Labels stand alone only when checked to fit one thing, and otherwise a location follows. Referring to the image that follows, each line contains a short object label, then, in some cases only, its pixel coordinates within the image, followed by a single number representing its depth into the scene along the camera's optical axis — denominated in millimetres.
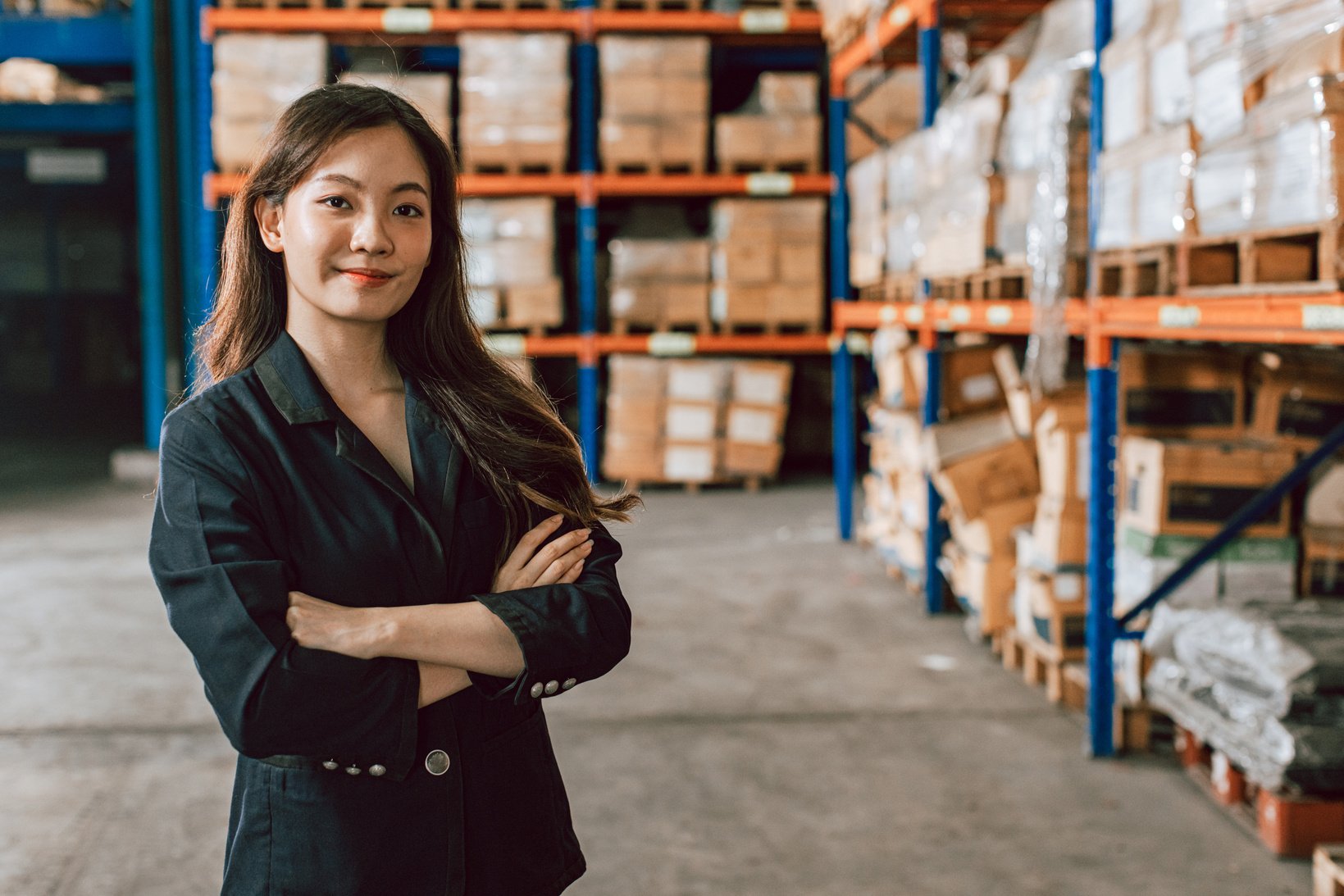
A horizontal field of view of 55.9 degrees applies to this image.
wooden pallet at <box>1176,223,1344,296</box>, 2865
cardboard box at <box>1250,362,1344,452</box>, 4355
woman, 1524
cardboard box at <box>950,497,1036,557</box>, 5324
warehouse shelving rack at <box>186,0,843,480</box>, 8992
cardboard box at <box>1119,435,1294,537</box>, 4227
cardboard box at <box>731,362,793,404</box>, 9570
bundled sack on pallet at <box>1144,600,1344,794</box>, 3373
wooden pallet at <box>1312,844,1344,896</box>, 2936
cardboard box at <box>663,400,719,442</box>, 9641
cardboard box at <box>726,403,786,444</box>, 9648
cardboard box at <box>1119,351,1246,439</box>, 4441
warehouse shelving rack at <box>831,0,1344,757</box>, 3043
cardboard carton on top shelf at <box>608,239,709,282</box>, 9430
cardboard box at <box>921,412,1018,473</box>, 5508
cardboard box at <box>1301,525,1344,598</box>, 4191
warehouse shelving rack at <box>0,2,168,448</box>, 10586
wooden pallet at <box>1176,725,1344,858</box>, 3391
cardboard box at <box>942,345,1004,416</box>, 5992
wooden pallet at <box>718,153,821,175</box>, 9383
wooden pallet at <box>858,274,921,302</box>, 6320
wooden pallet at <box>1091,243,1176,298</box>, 3693
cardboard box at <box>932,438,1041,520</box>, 5324
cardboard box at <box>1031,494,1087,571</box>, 4727
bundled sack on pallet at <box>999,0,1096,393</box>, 4305
